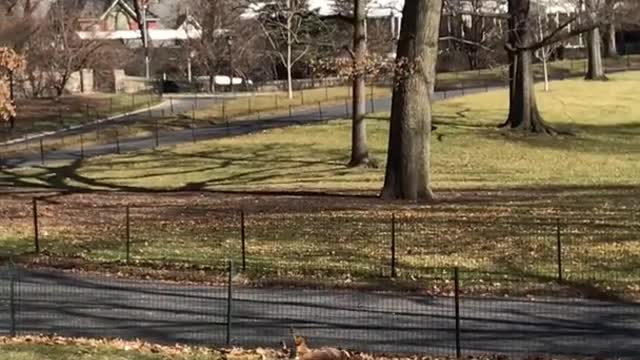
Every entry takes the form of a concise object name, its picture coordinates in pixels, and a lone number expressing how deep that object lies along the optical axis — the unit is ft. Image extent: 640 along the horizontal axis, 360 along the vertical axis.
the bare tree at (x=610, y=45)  298.47
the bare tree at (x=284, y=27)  157.74
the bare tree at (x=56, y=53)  250.16
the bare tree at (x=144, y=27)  293.84
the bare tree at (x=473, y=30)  150.88
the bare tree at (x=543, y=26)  192.65
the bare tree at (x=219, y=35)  278.26
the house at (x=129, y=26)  284.61
